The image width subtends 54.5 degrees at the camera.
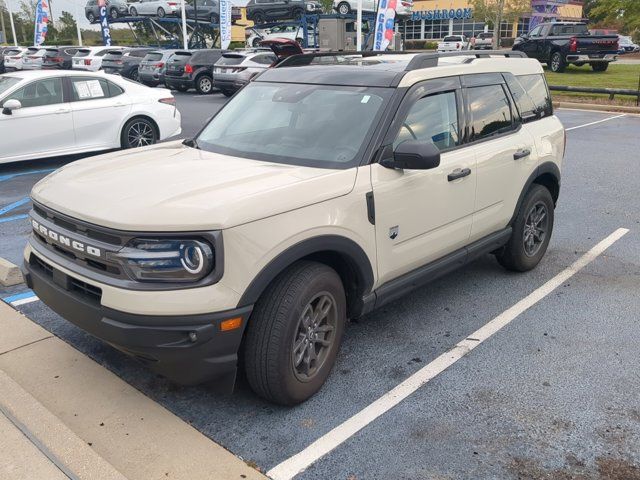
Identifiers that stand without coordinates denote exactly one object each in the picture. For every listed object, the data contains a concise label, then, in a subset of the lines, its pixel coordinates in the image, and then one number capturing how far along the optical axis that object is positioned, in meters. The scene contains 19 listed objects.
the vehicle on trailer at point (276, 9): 35.94
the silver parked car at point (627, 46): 45.98
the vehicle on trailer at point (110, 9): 40.19
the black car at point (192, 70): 22.44
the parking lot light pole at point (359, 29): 20.91
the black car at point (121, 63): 25.36
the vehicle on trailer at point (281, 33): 36.93
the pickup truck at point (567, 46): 24.41
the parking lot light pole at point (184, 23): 30.90
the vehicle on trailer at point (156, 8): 38.78
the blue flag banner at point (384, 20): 19.88
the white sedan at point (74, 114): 9.12
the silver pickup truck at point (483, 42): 40.94
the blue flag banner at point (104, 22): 34.56
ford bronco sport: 2.86
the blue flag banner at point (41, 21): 38.50
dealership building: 59.78
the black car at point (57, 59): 27.06
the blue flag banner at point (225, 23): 27.41
